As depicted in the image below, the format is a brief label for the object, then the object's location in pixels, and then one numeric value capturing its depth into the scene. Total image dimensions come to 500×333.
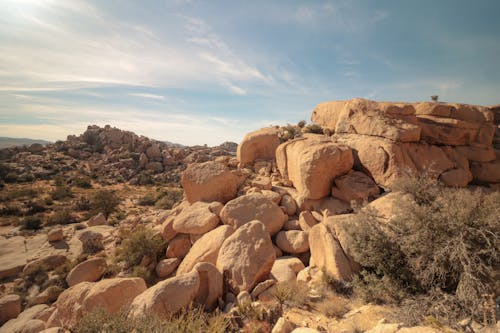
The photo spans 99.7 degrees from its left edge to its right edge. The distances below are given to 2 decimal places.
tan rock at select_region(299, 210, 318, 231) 6.64
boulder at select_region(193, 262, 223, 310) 4.34
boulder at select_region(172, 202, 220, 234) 6.95
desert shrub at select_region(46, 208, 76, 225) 15.63
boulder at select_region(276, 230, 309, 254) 6.06
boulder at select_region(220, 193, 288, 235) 6.69
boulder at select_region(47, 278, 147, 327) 4.44
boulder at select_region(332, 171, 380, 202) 6.86
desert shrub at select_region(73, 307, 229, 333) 2.85
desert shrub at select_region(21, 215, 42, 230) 14.76
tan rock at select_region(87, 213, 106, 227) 14.68
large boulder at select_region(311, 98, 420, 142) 7.62
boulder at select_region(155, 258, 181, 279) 6.70
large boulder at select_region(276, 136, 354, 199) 7.25
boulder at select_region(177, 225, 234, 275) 5.66
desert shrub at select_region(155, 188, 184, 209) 18.78
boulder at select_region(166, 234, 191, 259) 7.36
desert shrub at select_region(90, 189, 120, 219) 18.14
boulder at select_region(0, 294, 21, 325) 6.65
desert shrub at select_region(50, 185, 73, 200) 21.39
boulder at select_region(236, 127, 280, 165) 11.14
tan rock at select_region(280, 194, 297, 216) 7.44
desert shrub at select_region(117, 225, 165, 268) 7.17
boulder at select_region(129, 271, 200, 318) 3.65
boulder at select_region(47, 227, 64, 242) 11.95
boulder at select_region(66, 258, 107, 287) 7.02
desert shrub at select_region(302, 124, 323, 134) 10.87
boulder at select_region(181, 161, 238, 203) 8.40
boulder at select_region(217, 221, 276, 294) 4.63
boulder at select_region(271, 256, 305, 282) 5.09
